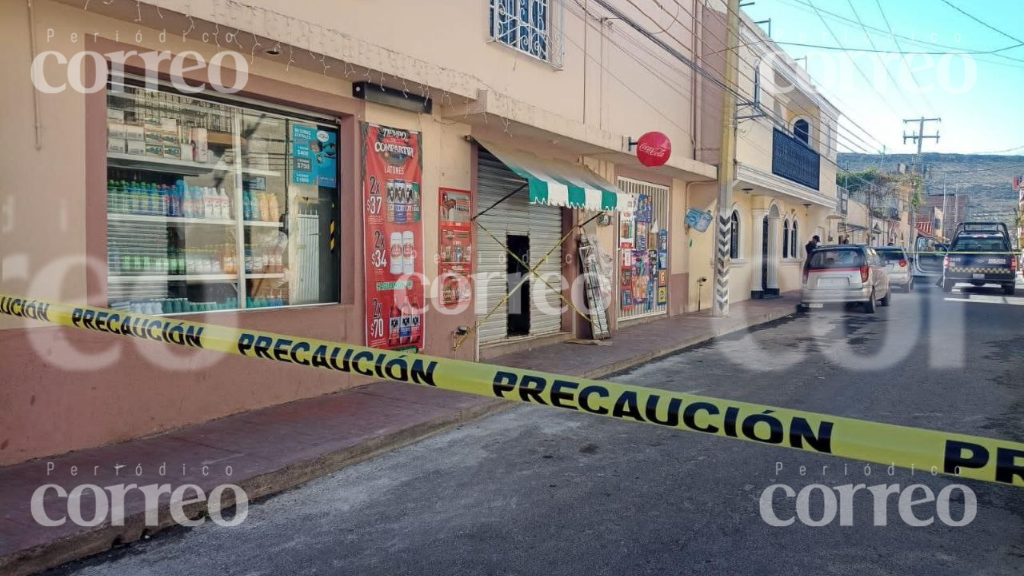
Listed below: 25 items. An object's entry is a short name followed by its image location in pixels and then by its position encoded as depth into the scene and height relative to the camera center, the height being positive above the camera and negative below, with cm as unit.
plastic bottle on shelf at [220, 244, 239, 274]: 719 -1
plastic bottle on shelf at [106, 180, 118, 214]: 611 +56
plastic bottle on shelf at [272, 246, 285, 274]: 774 -2
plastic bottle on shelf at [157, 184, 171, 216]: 657 +59
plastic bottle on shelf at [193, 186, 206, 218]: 687 +56
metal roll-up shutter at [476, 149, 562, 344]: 1063 +31
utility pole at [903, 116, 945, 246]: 5258 +984
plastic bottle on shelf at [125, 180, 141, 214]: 628 +54
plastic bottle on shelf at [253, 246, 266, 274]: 752 -2
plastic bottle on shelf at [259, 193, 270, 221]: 754 +58
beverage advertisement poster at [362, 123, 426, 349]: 820 +28
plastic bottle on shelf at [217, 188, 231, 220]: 712 +57
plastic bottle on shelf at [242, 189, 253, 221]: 734 +57
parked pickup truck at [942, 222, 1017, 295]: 2297 +10
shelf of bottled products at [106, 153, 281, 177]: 620 +91
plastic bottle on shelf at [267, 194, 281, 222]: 765 +57
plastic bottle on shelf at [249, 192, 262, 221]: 743 +56
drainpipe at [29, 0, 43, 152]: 529 +123
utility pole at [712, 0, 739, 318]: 1548 +190
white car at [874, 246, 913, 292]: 2472 -13
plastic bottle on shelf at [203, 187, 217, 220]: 696 +57
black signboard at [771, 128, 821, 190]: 2192 +354
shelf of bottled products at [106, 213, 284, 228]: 620 +37
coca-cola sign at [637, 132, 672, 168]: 1213 +203
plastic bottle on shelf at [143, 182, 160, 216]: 645 +55
